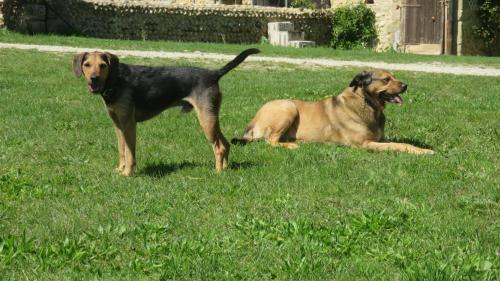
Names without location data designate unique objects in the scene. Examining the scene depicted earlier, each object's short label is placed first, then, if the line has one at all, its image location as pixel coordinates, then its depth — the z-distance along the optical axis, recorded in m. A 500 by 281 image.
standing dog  6.38
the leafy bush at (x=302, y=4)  31.45
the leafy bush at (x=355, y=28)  29.27
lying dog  7.93
